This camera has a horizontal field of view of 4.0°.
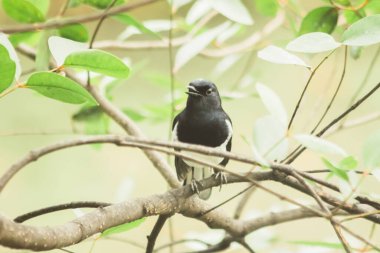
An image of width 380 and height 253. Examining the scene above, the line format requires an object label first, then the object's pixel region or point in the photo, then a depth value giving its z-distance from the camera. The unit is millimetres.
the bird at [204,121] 7373
